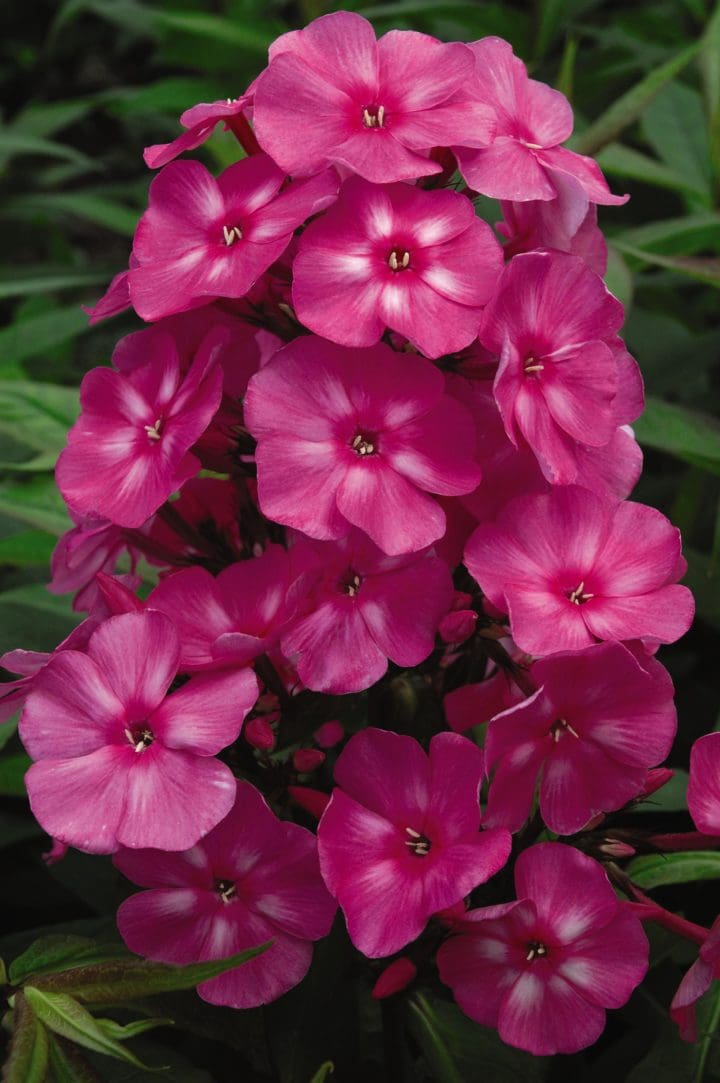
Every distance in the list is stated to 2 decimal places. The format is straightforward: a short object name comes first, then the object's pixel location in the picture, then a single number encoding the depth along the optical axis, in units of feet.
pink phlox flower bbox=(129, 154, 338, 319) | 1.19
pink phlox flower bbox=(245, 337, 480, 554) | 1.17
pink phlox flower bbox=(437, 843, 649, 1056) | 1.19
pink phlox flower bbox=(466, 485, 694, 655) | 1.18
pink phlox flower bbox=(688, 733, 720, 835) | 1.19
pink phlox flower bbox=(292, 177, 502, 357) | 1.17
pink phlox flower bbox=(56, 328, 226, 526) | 1.21
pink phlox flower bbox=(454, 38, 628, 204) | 1.20
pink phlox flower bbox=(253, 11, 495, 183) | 1.19
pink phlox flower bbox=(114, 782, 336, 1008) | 1.20
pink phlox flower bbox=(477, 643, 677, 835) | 1.17
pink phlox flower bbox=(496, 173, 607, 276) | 1.23
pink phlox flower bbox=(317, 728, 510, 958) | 1.16
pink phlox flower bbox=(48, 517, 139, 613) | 1.30
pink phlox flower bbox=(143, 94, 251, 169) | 1.24
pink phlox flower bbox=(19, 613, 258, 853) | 1.15
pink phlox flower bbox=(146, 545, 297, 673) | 1.20
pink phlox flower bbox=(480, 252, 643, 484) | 1.19
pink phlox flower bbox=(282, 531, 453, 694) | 1.18
